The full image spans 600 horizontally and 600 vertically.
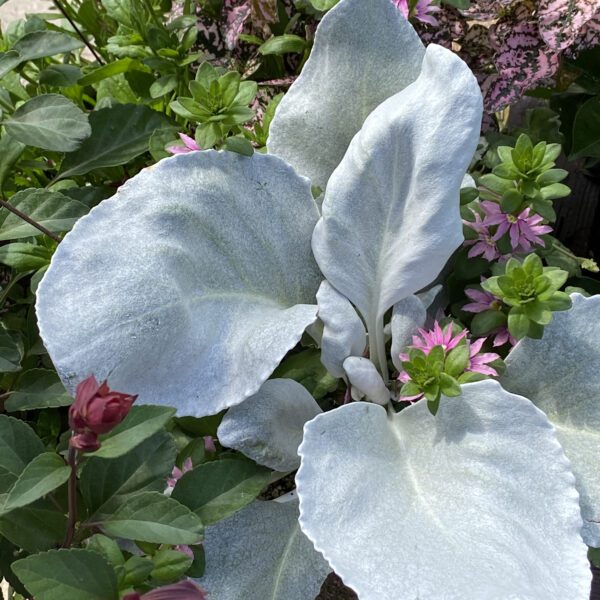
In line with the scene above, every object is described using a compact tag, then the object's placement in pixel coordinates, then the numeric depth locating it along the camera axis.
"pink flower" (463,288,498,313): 0.74
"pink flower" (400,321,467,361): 0.67
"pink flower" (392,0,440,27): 0.84
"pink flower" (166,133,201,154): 0.78
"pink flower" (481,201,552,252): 0.74
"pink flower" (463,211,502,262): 0.76
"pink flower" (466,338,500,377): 0.68
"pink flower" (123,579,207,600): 0.54
